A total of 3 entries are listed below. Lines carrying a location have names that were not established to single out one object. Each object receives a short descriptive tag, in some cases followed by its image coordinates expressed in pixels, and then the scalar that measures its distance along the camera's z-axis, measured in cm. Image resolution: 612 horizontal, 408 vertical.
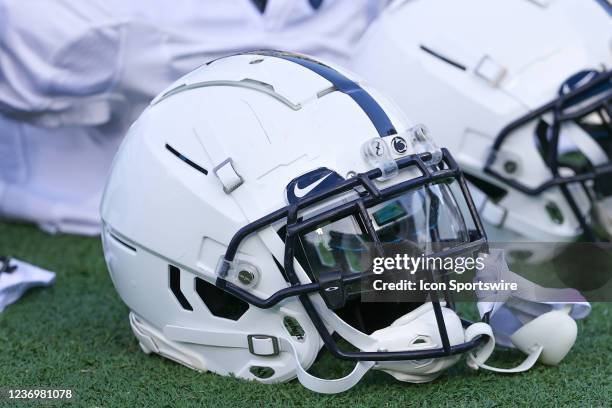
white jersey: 649
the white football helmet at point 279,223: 396
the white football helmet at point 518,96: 545
